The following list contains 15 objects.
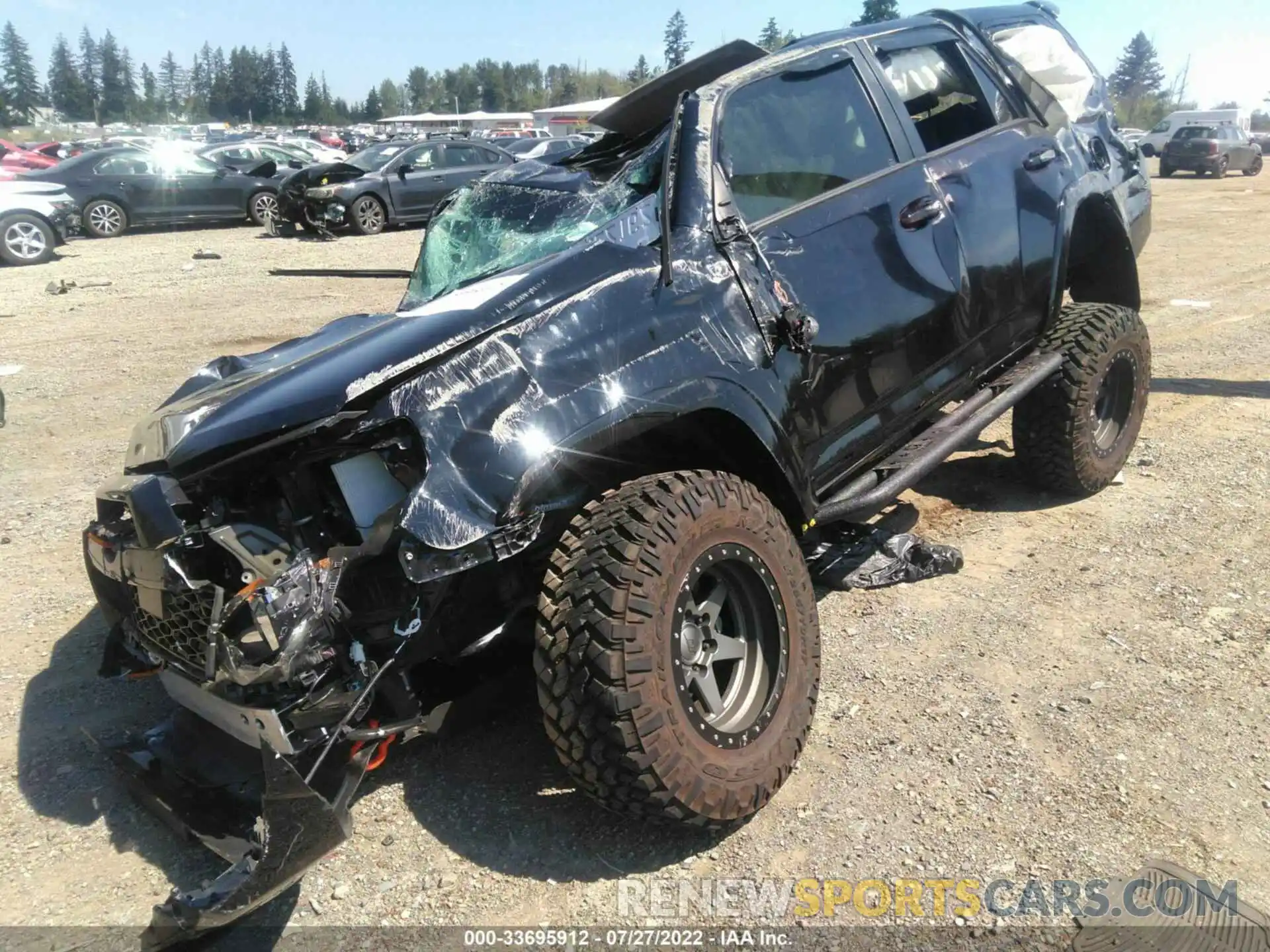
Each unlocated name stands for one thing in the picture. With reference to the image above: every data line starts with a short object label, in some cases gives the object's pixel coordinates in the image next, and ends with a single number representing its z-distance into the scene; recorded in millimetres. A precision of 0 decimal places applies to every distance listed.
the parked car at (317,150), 27156
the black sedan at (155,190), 16688
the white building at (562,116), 55594
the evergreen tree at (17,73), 124588
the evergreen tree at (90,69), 132750
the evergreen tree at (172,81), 149750
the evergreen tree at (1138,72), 135250
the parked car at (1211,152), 28047
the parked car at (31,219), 13734
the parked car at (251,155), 19266
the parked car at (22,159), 21984
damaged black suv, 2520
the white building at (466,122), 85062
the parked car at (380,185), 16266
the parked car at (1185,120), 32688
